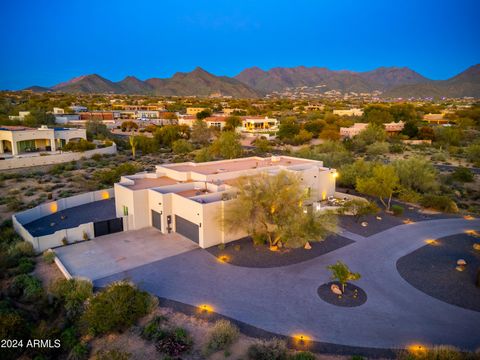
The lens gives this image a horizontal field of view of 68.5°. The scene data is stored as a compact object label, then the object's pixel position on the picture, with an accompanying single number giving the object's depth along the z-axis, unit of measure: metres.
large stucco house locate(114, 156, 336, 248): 18.64
